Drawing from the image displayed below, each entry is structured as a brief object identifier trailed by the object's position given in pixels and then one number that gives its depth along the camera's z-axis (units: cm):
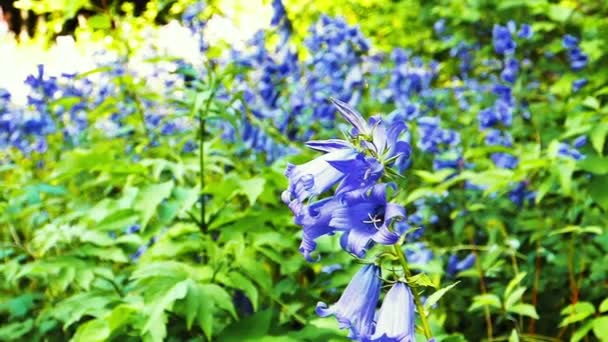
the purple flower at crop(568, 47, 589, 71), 444
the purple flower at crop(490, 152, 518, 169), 369
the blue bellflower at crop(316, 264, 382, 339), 142
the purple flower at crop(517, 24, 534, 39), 421
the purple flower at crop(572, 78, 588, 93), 408
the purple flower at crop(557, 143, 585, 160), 319
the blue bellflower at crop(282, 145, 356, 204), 133
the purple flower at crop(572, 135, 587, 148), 295
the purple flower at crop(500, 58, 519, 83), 402
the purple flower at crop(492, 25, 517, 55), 404
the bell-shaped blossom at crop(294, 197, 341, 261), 134
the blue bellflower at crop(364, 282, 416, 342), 135
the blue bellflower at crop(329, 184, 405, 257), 130
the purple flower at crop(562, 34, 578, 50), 432
